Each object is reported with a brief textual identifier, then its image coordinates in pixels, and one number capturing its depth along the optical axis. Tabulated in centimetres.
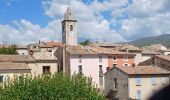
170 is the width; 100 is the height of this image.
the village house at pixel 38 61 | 3810
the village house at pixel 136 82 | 3612
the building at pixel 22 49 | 5485
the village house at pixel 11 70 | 3354
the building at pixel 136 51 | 5497
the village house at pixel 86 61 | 4267
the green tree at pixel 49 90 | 2493
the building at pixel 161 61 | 3964
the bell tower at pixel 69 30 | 5901
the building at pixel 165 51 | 6357
